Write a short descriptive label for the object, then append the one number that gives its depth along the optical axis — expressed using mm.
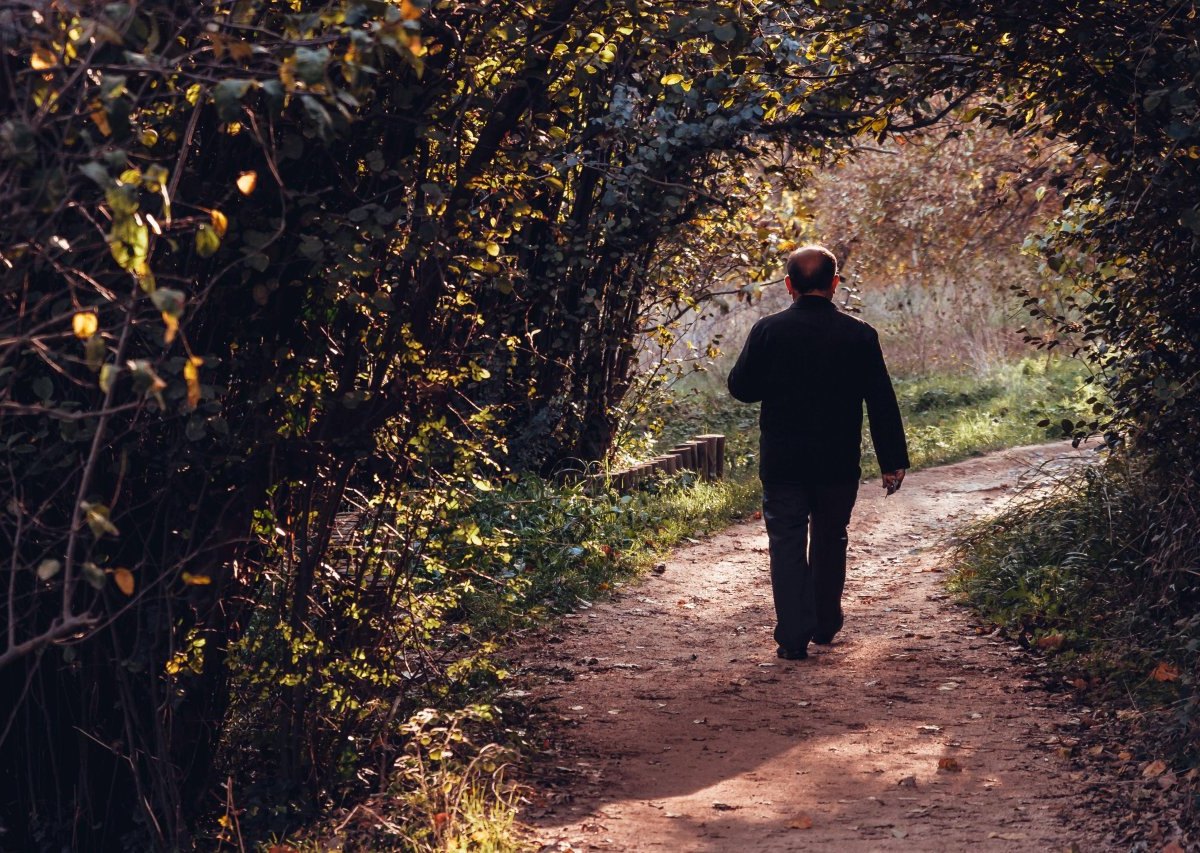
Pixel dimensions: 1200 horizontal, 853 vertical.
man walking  13508
